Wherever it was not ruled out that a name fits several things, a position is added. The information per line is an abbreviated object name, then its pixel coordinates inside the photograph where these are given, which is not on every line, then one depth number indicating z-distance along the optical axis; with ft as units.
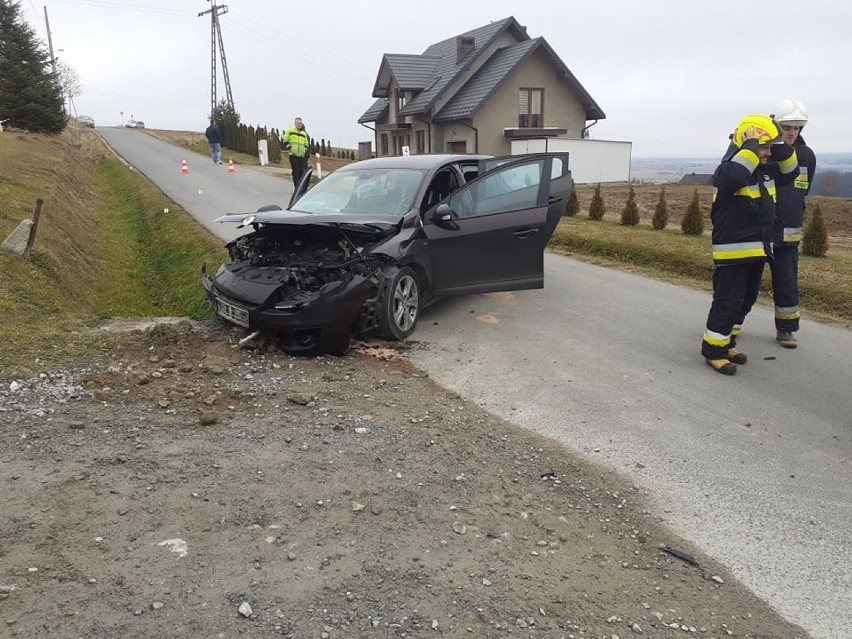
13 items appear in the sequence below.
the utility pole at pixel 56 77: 107.76
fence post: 25.13
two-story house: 98.63
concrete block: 24.48
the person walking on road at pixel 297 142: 54.54
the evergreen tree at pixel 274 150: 119.85
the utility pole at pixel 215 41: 167.32
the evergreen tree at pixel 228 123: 149.38
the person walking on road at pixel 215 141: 99.70
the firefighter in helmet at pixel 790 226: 18.81
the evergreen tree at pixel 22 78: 98.43
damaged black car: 17.69
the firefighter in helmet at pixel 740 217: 16.88
